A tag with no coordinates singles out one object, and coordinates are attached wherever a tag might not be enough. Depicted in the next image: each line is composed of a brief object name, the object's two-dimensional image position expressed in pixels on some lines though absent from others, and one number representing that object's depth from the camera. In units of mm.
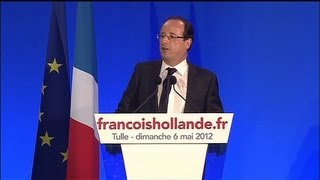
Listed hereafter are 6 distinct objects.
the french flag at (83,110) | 14858
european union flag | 14966
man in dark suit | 14088
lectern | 13465
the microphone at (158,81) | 13740
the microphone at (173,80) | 13715
